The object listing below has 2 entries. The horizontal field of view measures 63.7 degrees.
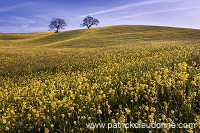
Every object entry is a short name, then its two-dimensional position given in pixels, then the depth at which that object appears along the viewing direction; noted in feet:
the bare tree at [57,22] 313.81
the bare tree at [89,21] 326.24
